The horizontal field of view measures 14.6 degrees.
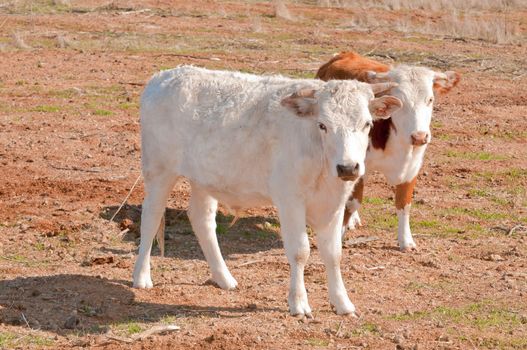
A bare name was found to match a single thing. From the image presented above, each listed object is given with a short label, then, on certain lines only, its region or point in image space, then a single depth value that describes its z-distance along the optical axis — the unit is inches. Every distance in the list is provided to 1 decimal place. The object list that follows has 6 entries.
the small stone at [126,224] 879.5
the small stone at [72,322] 644.7
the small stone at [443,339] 641.9
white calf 645.3
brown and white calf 845.5
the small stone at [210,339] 611.2
